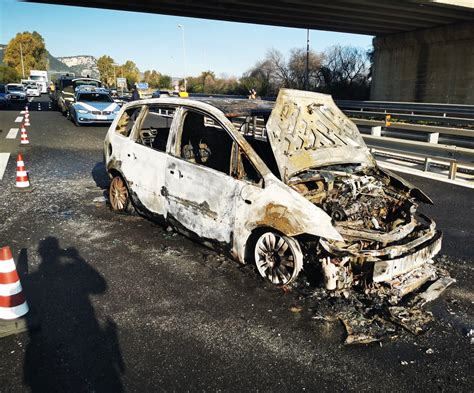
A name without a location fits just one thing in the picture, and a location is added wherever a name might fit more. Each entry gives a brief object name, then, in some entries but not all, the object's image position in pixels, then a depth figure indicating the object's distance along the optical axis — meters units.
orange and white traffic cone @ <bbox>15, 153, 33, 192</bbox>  7.83
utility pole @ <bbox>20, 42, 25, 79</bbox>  89.84
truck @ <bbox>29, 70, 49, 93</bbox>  65.93
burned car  3.89
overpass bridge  22.48
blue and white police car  17.52
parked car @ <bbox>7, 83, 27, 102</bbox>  35.90
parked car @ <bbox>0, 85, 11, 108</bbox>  28.61
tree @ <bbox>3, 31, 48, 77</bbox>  98.46
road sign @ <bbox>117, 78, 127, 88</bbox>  61.61
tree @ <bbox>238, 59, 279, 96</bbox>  50.72
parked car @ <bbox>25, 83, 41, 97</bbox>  50.34
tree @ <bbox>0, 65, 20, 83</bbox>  82.69
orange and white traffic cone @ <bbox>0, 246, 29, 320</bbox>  3.41
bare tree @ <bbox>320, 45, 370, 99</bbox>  43.16
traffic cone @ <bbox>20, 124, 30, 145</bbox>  13.20
